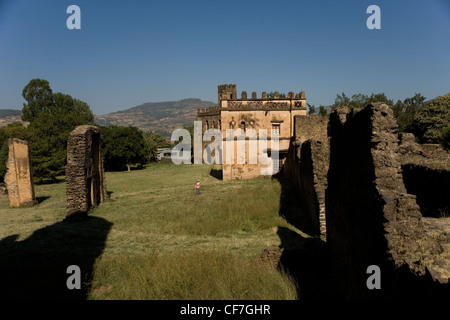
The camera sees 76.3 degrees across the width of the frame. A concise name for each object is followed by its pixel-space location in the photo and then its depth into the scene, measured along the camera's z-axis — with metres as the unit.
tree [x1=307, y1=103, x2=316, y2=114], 49.23
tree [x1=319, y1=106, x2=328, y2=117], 43.74
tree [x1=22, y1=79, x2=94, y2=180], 31.48
